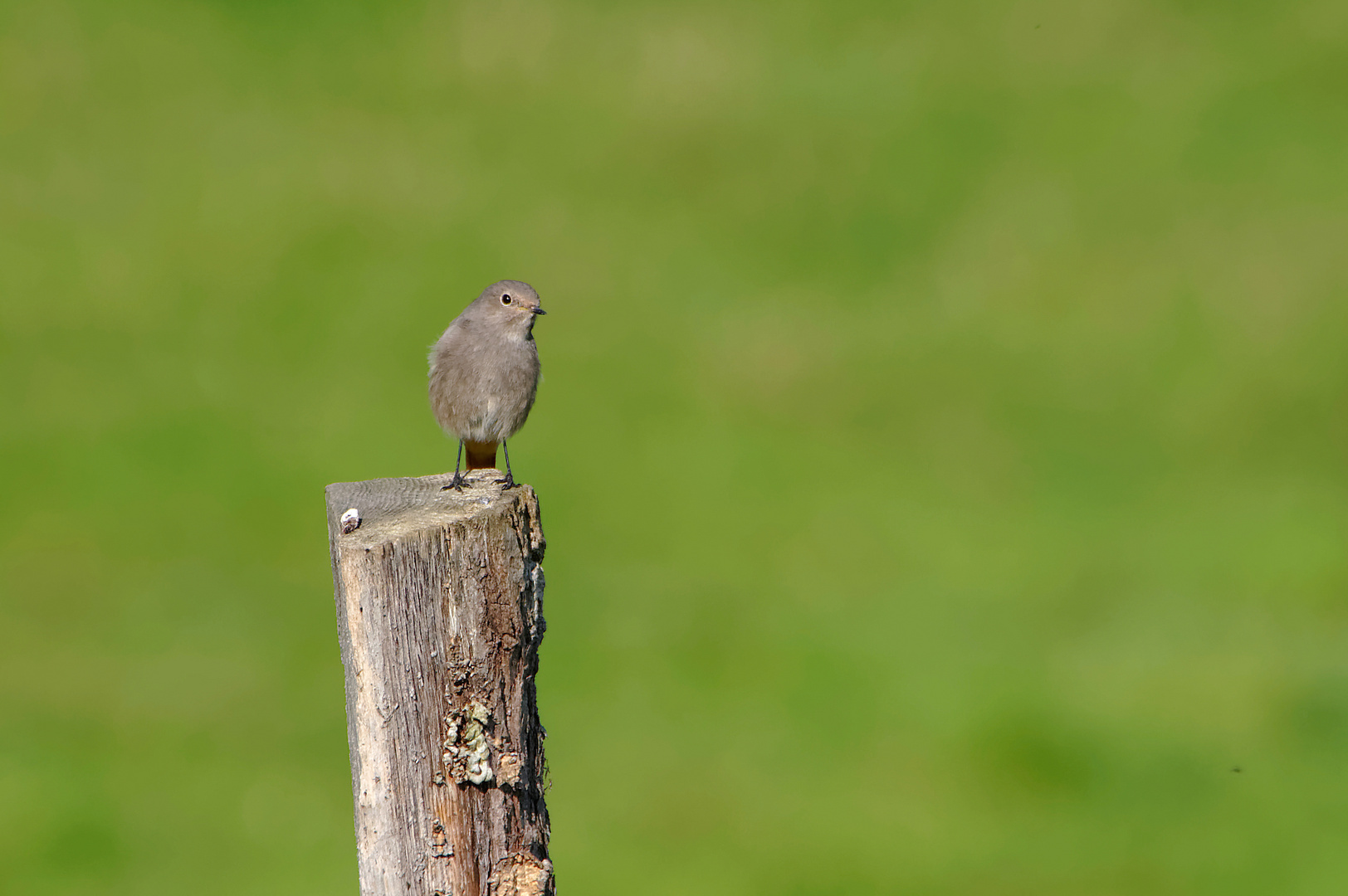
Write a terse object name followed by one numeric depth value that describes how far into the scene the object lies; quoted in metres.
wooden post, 7.21
